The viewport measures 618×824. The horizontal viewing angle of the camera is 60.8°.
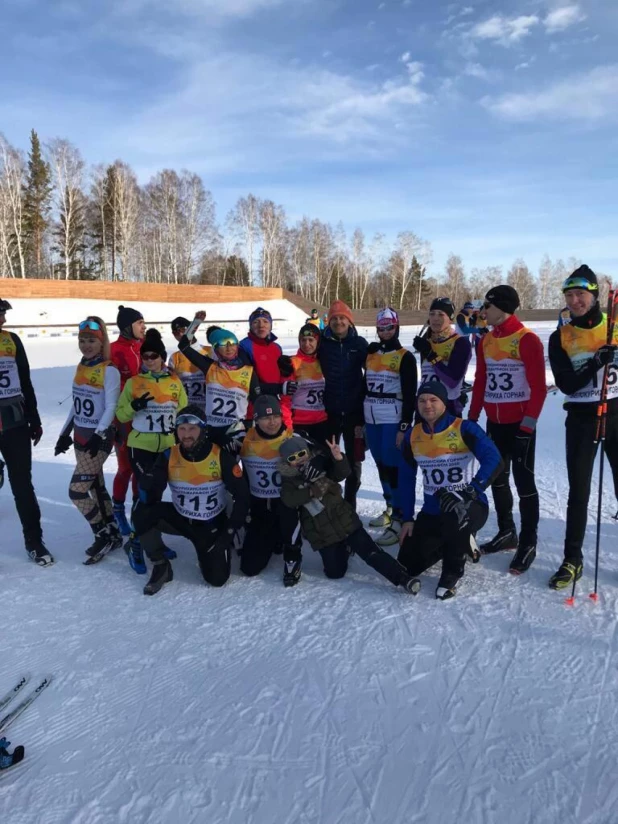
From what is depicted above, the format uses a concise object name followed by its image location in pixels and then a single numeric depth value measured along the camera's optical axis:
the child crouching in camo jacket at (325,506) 3.83
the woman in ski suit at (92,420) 4.47
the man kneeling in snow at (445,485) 3.68
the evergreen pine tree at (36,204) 40.50
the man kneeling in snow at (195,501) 3.95
